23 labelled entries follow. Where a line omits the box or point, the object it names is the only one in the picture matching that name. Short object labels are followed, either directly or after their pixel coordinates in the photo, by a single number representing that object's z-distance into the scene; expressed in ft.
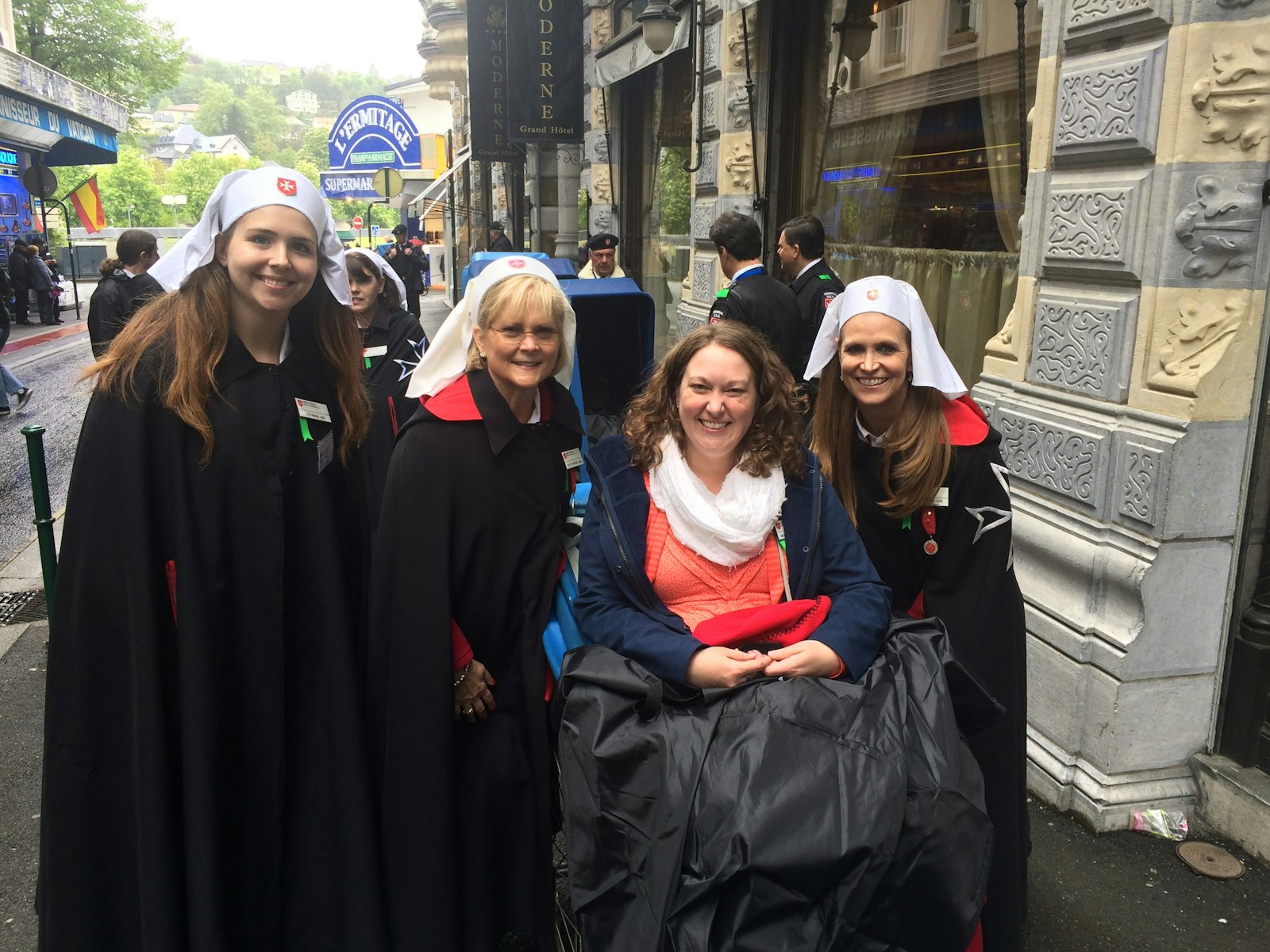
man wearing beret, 29.81
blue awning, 91.71
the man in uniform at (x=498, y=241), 48.60
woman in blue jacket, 7.47
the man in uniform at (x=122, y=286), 24.70
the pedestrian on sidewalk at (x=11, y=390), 41.16
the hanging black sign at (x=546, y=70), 41.37
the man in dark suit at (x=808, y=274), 17.76
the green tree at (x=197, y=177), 337.11
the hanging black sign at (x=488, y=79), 43.27
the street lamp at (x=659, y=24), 28.76
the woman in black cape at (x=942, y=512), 8.27
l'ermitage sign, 72.28
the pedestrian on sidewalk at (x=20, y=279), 78.93
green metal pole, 14.71
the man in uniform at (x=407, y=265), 65.87
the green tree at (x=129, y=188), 290.97
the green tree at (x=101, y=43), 127.54
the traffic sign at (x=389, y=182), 69.05
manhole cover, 11.03
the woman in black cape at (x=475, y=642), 8.36
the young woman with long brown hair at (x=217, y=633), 7.98
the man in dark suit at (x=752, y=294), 16.92
